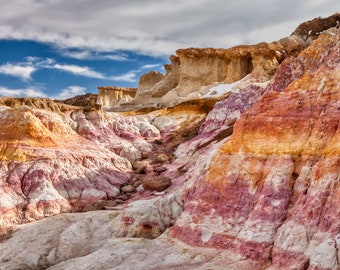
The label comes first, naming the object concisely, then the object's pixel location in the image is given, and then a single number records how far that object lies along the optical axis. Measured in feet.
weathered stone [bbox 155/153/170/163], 107.44
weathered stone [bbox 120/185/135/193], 91.30
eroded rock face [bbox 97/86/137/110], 292.20
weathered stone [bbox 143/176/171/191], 83.88
